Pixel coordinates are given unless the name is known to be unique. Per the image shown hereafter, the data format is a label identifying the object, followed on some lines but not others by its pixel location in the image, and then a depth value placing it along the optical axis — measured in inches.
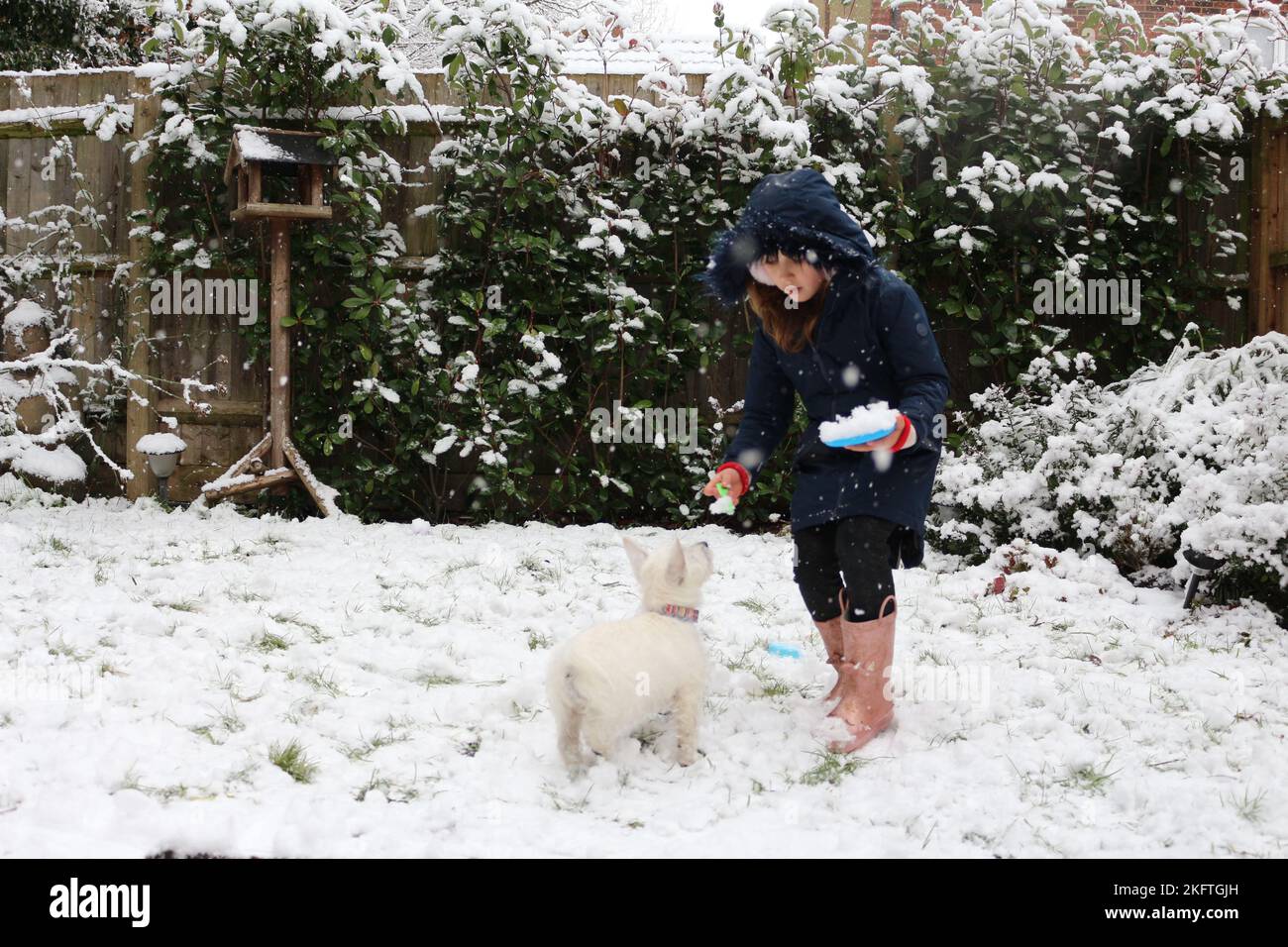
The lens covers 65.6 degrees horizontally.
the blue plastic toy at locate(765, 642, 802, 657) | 142.6
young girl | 108.8
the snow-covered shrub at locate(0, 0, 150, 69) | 357.7
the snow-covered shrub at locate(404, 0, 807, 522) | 221.0
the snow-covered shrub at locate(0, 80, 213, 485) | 231.6
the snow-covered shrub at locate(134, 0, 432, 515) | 216.7
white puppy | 95.1
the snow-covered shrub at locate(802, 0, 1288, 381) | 223.1
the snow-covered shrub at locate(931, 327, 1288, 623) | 160.1
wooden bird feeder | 212.1
